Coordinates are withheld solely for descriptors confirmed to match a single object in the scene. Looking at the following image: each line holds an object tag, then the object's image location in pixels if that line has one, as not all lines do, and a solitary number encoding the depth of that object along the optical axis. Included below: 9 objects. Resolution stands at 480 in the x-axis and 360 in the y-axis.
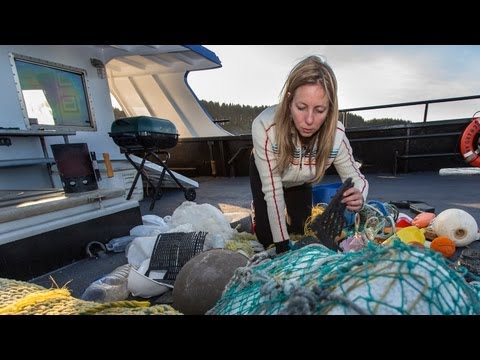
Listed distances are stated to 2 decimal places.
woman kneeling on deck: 1.50
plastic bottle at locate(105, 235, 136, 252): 2.42
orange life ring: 4.92
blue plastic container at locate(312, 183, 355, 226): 2.90
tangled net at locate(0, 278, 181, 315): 0.81
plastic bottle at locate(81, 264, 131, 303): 1.54
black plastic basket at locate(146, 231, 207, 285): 1.74
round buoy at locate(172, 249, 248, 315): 1.22
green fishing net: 0.59
